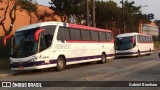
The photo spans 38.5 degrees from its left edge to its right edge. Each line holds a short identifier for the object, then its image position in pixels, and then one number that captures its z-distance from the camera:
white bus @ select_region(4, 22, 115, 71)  12.28
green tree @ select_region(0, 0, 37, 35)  20.79
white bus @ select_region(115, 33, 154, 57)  23.64
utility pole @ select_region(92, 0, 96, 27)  21.93
